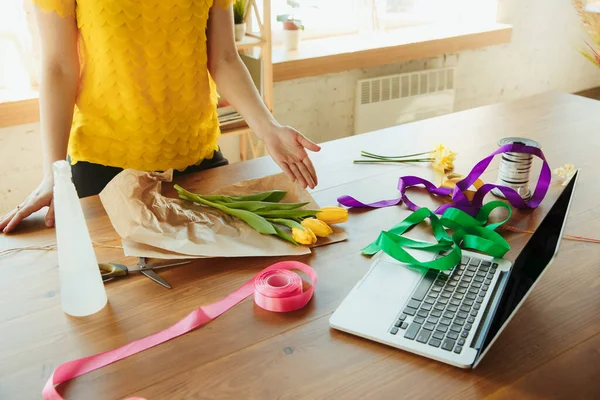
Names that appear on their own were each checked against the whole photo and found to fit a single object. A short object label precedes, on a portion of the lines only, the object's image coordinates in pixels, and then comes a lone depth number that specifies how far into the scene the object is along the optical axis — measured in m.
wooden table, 0.81
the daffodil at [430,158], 1.49
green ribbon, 1.07
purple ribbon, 1.30
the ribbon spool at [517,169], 1.33
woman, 1.33
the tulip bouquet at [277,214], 1.16
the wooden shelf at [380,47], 2.89
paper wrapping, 1.10
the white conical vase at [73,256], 0.91
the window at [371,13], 3.24
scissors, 1.05
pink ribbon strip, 0.83
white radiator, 3.26
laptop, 0.86
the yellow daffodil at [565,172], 1.45
